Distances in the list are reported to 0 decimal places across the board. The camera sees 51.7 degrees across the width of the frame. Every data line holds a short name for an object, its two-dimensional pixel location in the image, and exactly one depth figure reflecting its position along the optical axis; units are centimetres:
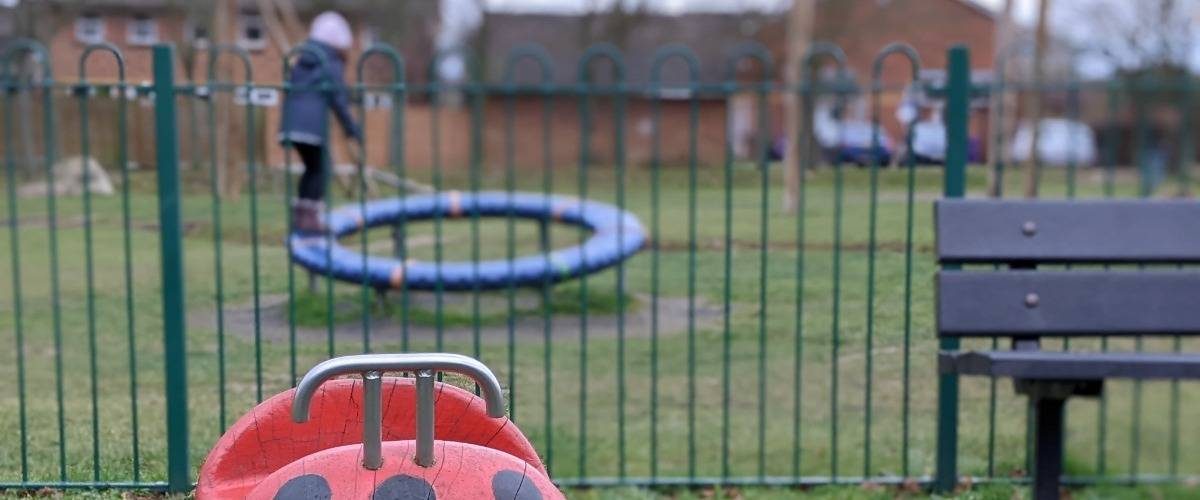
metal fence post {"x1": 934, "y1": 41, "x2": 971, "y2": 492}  428
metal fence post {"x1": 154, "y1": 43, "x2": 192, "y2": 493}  409
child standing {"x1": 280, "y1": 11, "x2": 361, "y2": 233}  570
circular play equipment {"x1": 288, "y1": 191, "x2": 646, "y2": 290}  743
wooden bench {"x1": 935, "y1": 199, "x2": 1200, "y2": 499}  342
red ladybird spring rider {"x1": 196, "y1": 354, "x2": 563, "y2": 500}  187
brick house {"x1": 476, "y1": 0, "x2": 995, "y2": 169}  2300
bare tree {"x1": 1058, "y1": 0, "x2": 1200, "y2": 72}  1314
